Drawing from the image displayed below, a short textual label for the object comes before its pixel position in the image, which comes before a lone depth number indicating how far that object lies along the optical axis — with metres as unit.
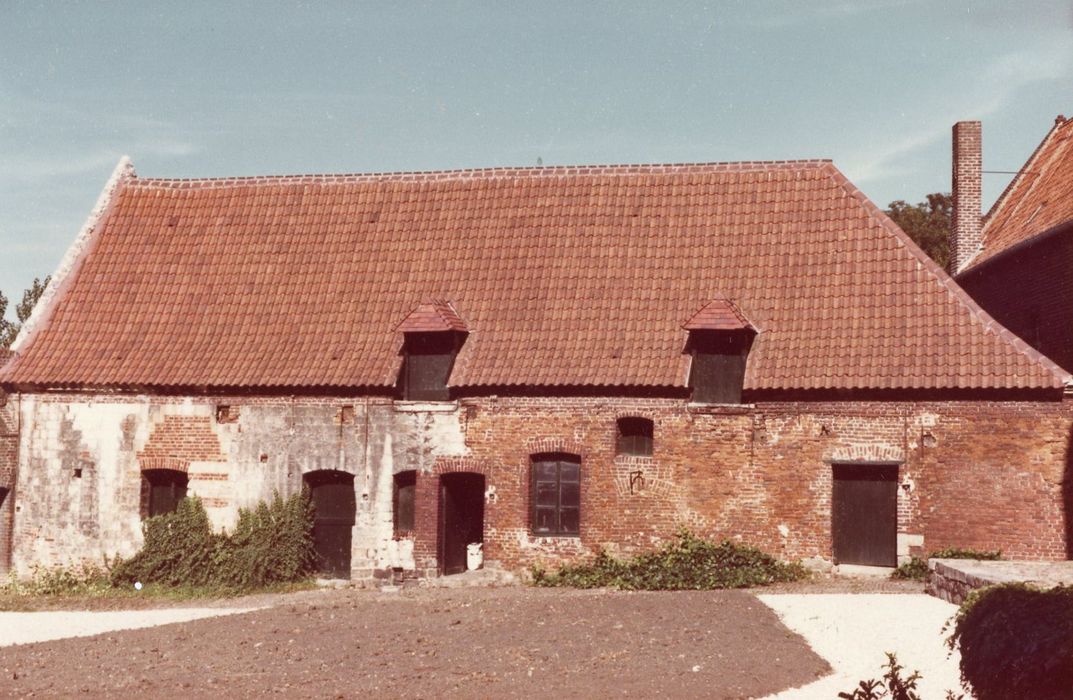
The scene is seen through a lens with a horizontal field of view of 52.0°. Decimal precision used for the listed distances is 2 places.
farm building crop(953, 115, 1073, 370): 21.91
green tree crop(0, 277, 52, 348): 45.56
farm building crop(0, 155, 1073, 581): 18.09
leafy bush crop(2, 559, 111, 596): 20.33
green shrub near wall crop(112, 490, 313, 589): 19.61
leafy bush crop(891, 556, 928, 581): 17.61
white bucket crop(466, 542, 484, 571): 19.70
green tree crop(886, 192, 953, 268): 44.84
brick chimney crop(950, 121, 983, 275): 27.02
